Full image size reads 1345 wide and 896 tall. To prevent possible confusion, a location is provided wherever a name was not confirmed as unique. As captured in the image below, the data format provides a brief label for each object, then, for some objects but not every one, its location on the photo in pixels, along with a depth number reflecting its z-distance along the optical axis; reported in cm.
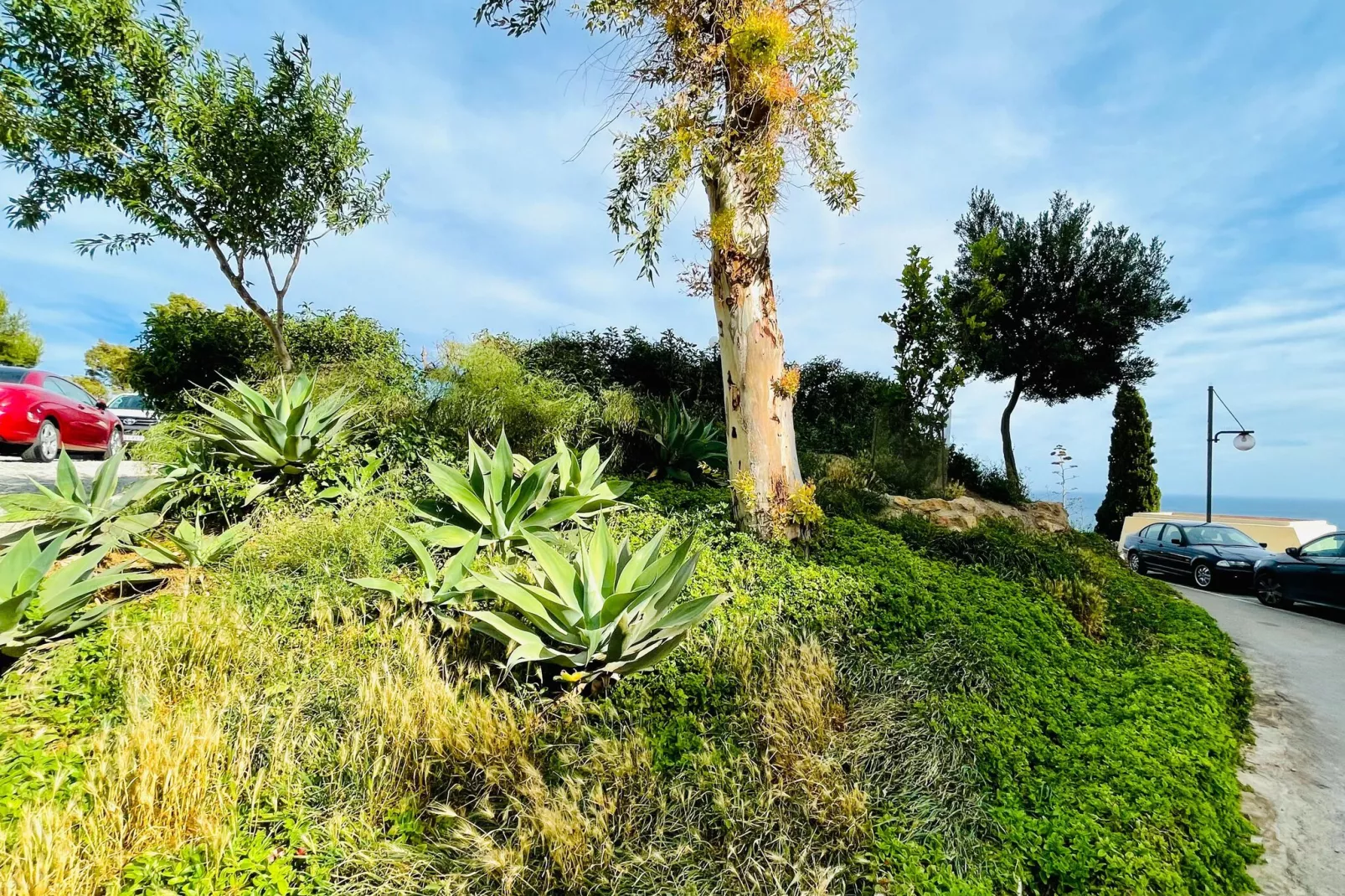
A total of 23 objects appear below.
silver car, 1564
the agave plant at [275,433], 575
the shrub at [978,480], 1308
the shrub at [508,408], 743
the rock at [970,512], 827
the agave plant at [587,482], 531
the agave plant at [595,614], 331
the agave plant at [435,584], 376
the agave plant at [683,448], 817
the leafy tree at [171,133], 974
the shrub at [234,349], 1114
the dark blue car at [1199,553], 1238
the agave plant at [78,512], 448
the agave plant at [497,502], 470
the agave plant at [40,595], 328
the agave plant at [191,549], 441
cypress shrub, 1980
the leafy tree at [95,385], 3328
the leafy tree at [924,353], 1169
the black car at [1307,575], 936
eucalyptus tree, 548
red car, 1015
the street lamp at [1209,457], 1758
